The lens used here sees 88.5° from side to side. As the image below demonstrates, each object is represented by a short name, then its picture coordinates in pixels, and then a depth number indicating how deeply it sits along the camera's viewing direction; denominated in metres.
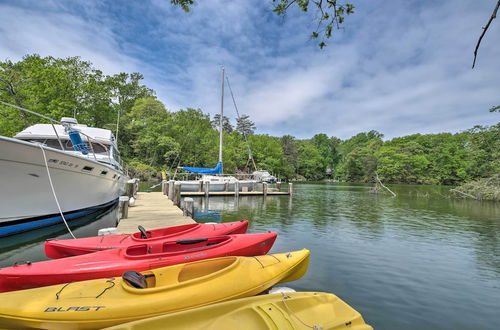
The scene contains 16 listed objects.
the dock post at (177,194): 14.75
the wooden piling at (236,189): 23.16
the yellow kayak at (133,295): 2.76
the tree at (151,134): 43.66
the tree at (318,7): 3.65
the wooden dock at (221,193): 22.31
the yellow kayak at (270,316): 2.61
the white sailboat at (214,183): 23.44
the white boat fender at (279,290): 3.87
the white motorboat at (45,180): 6.88
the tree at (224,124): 82.94
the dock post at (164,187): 20.61
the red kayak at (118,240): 5.20
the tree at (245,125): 82.75
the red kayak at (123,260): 3.80
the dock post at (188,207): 10.07
